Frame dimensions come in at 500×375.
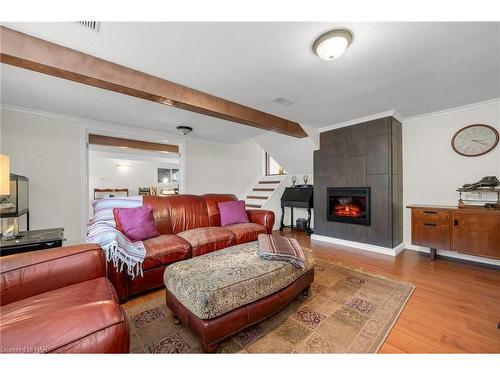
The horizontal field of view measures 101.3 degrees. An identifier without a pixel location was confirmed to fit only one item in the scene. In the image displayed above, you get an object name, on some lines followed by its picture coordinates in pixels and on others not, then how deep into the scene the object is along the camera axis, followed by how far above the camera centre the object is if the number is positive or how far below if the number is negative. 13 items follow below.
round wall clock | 2.67 +0.64
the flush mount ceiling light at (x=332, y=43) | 1.47 +1.08
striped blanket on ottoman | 1.68 -0.54
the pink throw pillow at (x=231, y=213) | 3.13 -0.39
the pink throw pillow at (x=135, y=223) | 2.21 -0.38
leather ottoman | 1.22 -0.68
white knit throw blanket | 1.77 -0.53
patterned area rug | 1.33 -1.03
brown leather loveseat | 0.76 -0.55
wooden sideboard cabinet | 2.37 -0.54
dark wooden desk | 4.38 -0.24
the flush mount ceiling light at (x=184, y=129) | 3.71 +1.10
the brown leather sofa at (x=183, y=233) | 1.96 -0.57
